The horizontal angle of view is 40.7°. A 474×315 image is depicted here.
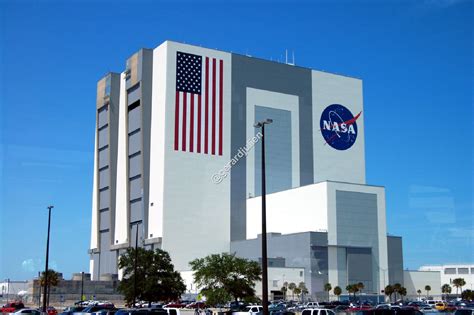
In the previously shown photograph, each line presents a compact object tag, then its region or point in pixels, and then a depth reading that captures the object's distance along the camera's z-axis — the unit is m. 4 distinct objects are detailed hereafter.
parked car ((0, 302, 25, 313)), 72.21
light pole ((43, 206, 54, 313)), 60.53
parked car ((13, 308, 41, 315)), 53.88
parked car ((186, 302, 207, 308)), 77.78
